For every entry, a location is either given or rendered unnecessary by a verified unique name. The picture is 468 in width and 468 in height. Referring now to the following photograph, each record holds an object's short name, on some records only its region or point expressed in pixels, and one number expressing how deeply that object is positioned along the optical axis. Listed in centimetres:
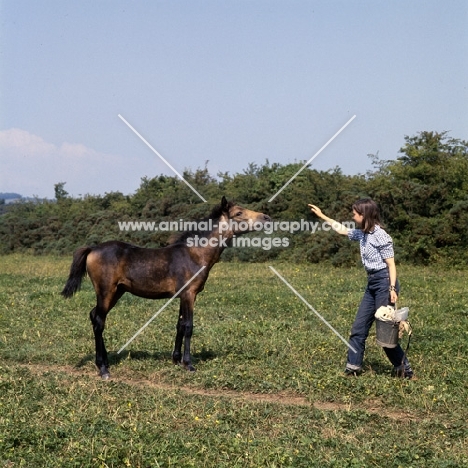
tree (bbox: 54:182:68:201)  4304
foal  886
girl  805
